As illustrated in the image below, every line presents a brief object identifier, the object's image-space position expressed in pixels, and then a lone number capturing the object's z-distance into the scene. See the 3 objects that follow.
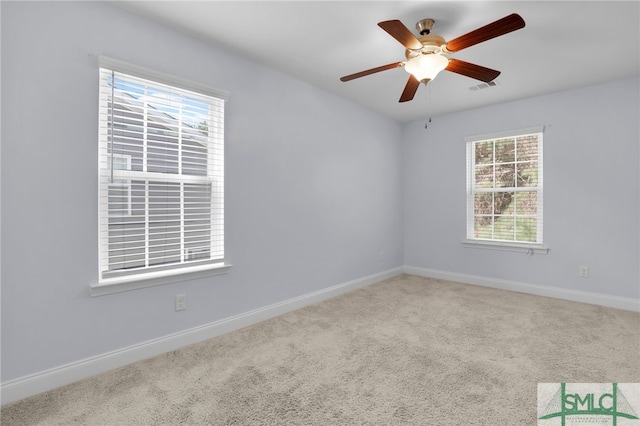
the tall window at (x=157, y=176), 2.22
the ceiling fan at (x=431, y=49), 1.85
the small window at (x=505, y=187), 4.14
